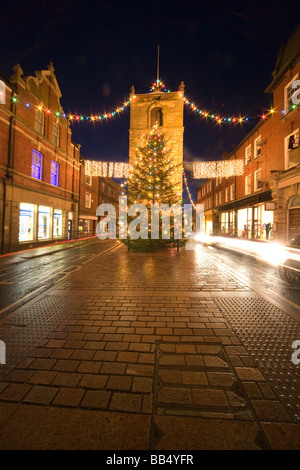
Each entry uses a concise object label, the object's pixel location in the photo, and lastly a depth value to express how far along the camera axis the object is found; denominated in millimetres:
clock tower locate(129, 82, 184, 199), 24266
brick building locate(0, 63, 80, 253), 12719
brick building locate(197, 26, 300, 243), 13516
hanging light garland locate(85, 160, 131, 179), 16172
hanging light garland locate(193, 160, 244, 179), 16094
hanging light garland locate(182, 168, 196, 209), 23806
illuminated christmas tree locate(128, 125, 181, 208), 14516
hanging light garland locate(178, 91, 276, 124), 12398
